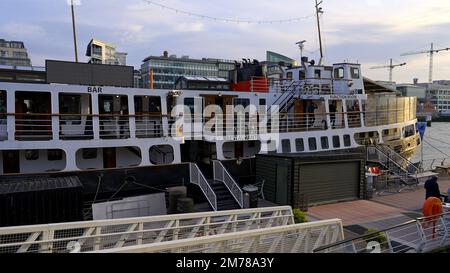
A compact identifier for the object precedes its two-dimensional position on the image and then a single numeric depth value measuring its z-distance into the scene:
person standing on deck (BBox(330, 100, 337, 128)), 23.90
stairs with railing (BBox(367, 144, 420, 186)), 19.81
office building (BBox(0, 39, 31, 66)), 109.56
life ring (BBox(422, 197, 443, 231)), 9.92
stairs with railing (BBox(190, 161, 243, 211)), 14.92
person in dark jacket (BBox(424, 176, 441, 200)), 12.02
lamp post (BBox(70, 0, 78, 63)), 21.28
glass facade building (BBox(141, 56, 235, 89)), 122.00
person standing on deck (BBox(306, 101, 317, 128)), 22.39
